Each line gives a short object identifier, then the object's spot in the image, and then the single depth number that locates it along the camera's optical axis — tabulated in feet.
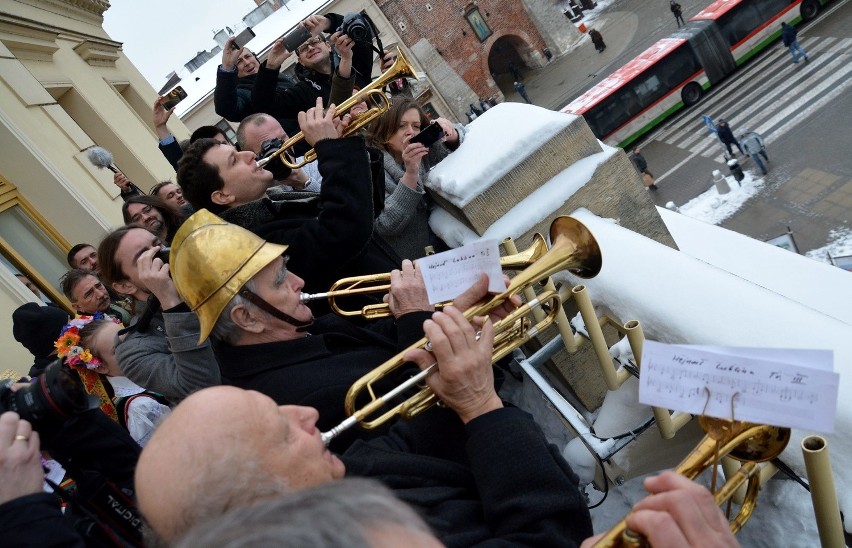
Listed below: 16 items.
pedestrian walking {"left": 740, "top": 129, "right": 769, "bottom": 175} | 36.45
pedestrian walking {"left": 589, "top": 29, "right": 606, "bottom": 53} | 82.84
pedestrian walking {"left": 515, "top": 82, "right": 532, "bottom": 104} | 83.10
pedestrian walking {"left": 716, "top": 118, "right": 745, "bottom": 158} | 39.37
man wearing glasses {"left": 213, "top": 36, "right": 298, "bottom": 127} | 16.72
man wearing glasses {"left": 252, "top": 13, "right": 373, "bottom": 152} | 14.94
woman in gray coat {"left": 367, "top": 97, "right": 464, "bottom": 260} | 11.09
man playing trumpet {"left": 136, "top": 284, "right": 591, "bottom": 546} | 4.03
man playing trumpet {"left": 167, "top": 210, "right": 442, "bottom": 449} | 7.03
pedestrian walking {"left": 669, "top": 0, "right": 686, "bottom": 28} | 70.81
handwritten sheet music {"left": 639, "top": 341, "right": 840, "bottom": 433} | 3.80
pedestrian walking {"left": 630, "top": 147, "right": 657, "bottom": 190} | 42.29
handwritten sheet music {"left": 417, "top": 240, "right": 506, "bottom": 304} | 6.62
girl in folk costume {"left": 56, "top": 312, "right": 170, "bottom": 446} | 9.79
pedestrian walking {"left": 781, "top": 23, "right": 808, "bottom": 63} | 47.42
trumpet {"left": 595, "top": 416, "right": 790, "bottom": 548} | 4.48
